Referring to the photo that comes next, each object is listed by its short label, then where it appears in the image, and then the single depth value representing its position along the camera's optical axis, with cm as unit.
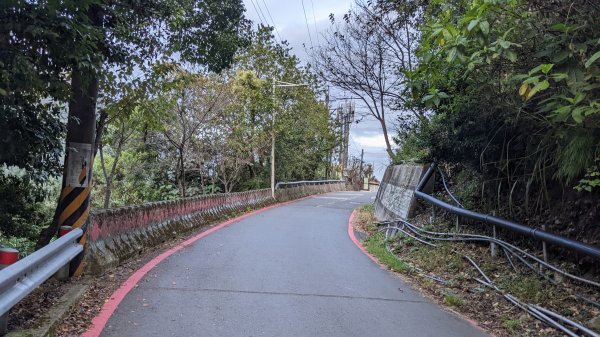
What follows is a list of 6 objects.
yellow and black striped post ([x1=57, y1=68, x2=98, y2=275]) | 696
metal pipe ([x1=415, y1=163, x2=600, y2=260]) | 557
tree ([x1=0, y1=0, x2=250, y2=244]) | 507
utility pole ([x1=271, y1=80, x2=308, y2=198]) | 2420
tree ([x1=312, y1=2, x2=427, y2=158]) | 1658
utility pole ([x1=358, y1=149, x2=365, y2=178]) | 5604
